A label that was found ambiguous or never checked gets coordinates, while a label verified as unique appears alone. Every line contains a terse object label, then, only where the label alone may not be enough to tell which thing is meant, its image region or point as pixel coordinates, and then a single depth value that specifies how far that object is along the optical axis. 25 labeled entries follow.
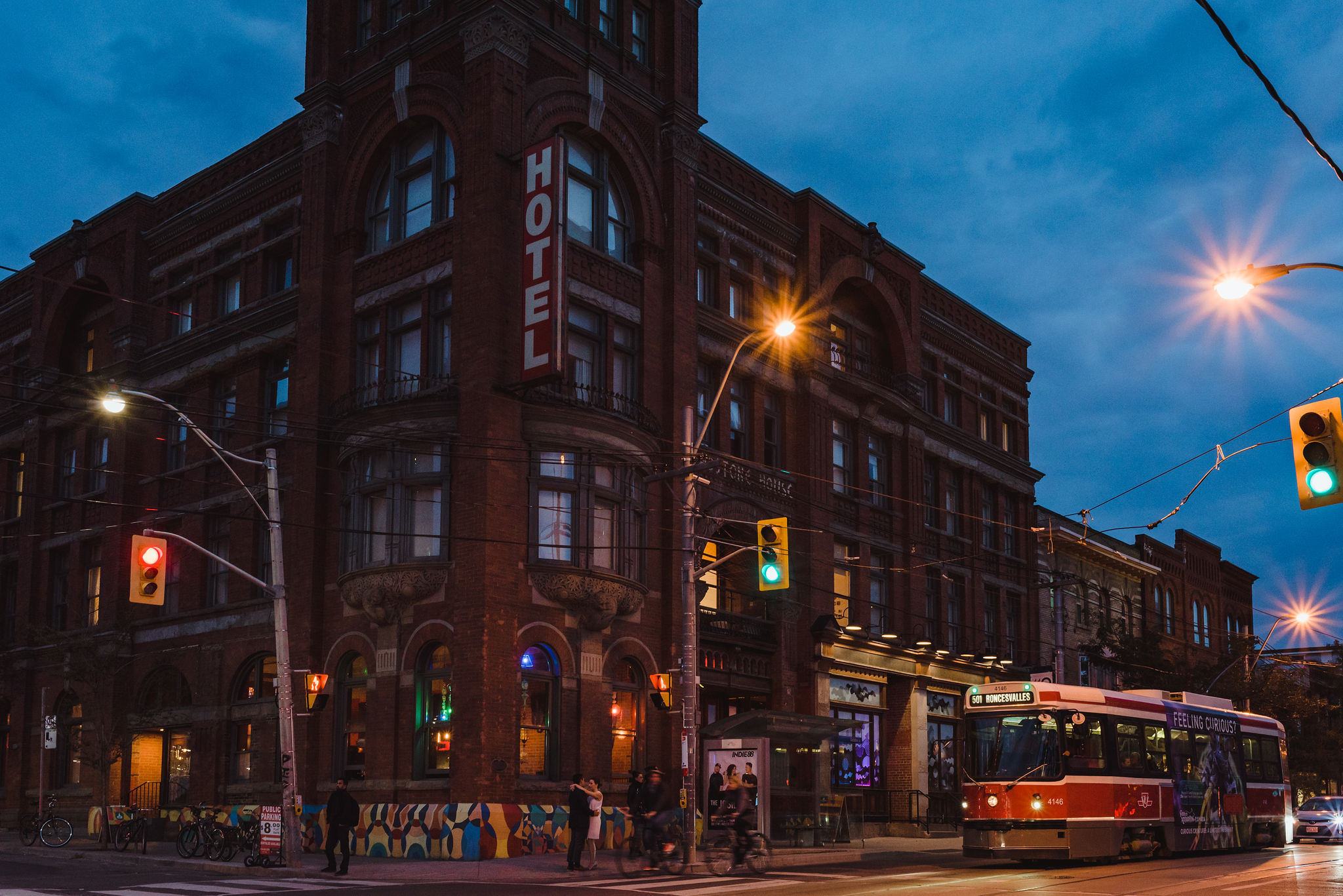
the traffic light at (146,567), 24.34
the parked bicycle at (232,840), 27.62
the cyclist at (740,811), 23.69
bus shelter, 29.14
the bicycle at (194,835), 28.84
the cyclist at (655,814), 24.12
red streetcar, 25.97
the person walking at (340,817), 24.75
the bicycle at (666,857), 24.03
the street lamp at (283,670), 25.36
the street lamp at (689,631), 24.78
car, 42.09
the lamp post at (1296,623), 50.75
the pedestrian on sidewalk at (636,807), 25.14
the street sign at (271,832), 25.55
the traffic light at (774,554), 24.69
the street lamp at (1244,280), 14.68
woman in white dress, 24.92
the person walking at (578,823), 24.58
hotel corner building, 30.17
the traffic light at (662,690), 27.23
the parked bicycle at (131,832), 30.88
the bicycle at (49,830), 33.06
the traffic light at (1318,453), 13.34
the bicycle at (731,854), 23.72
